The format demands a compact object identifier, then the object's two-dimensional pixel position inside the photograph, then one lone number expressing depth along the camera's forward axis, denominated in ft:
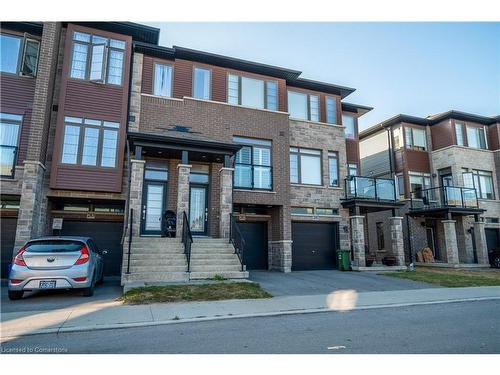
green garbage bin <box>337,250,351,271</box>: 51.85
